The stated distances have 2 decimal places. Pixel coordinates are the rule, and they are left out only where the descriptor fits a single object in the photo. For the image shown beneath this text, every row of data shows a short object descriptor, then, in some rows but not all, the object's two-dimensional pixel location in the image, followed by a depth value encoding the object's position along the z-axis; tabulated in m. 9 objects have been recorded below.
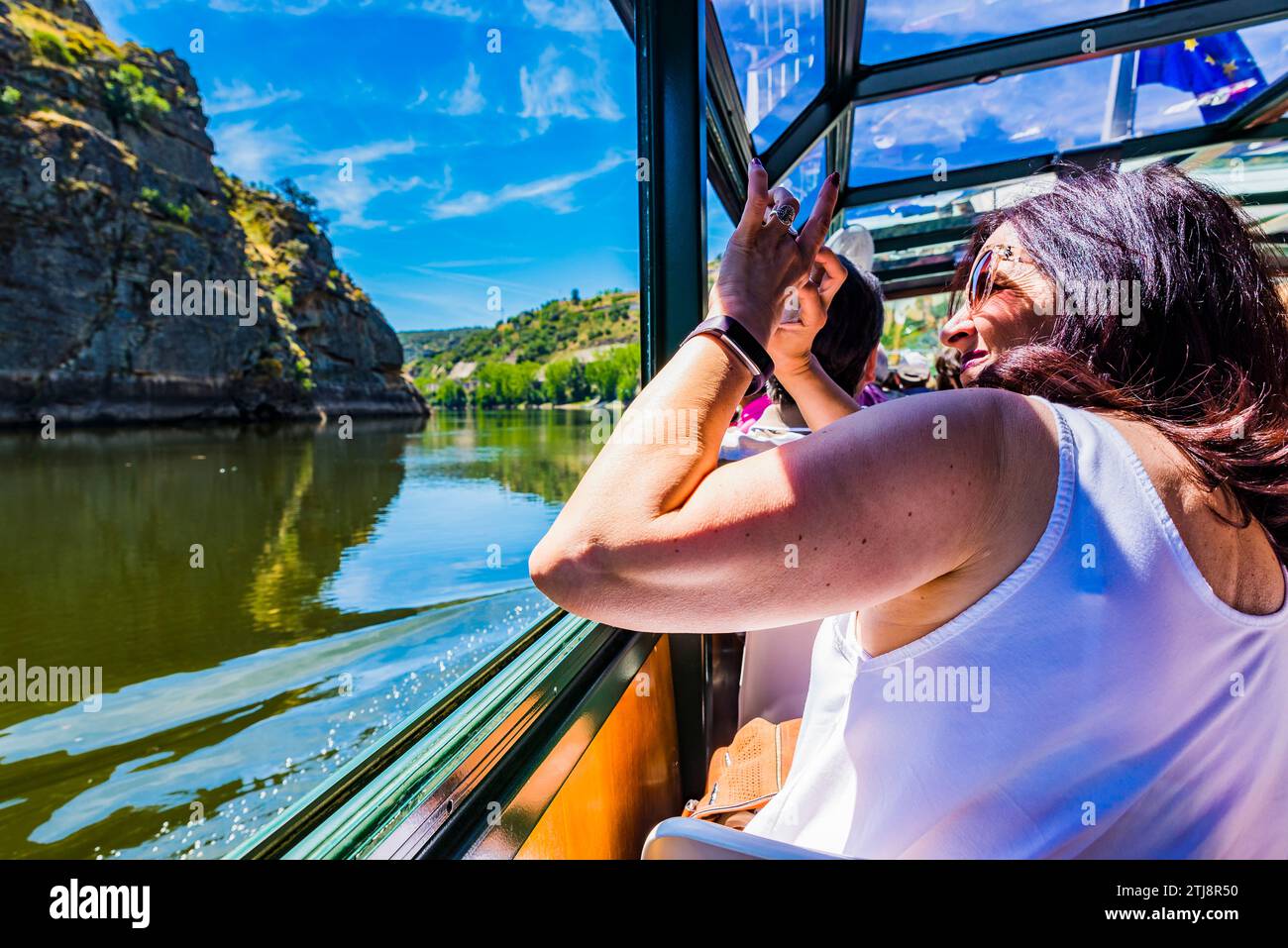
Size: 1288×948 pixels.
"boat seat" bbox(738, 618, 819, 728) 1.37
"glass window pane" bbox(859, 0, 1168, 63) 3.11
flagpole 3.56
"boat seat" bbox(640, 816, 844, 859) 0.50
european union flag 3.41
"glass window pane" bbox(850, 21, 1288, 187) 3.51
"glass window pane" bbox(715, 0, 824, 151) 2.46
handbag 0.99
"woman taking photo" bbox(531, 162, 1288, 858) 0.46
